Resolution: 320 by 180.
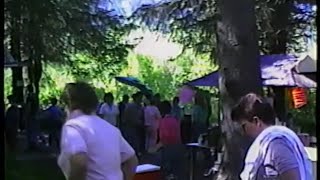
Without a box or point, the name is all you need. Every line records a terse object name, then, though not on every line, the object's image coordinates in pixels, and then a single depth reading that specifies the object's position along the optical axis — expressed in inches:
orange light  223.5
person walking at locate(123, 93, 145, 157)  326.1
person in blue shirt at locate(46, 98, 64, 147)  293.6
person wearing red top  257.0
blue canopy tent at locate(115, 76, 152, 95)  513.5
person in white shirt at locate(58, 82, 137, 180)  89.8
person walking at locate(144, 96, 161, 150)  312.6
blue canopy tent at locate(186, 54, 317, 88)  281.3
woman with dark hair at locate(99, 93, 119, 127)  317.3
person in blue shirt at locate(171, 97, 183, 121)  307.2
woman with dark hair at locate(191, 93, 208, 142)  322.0
